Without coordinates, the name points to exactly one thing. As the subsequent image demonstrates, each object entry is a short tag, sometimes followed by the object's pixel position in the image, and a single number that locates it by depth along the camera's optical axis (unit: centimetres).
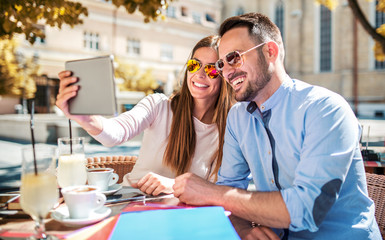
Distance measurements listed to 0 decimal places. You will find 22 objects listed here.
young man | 134
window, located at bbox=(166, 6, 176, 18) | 3070
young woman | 232
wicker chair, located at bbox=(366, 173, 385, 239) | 194
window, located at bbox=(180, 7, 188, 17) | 3231
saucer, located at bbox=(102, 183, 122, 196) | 157
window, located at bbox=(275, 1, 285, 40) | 3072
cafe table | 110
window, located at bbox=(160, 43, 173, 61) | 3047
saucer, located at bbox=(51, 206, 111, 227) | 117
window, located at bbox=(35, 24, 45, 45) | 2390
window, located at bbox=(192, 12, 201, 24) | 3299
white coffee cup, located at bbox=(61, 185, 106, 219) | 117
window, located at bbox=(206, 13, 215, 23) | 3438
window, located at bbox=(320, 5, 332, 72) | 2797
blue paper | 106
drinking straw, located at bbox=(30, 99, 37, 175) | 114
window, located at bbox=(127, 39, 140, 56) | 2841
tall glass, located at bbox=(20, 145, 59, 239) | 108
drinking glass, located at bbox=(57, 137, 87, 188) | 148
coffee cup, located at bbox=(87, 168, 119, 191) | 158
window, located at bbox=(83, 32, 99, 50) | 2617
